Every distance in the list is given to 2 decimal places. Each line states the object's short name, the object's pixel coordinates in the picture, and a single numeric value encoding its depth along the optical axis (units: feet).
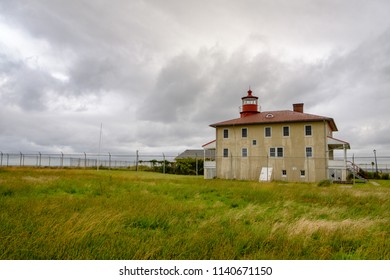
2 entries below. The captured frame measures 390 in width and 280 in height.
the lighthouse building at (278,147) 104.01
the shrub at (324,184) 75.77
